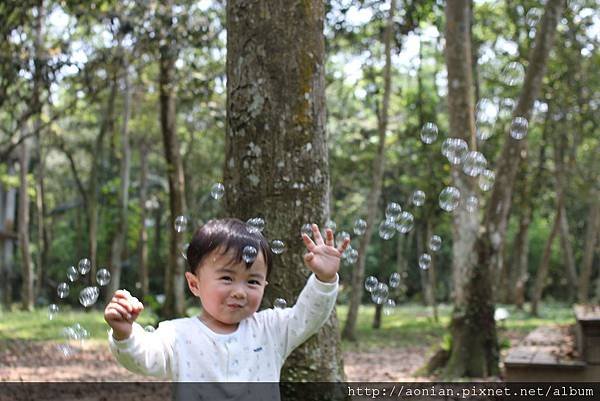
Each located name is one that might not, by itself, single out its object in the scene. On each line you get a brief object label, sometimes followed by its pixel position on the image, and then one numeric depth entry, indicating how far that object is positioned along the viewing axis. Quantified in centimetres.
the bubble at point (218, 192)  465
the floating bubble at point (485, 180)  960
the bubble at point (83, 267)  423
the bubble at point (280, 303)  437
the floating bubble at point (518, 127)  671
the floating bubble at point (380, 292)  455
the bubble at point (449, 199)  575
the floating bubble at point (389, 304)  493
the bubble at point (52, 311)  429
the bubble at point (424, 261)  530
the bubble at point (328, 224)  453
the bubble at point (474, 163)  611
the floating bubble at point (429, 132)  593
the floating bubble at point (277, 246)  438
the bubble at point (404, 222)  519
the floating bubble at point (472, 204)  802
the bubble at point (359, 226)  464
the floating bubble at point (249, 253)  286
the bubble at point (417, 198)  546
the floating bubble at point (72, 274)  435
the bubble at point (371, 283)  447
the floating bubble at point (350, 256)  426
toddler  285
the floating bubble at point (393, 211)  497
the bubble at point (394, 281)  458
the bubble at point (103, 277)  424
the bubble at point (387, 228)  496
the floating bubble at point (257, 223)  428
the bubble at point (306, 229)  446
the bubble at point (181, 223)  462
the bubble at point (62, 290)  423
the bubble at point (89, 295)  385
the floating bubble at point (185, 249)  308
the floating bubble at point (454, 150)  627
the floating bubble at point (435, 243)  509
